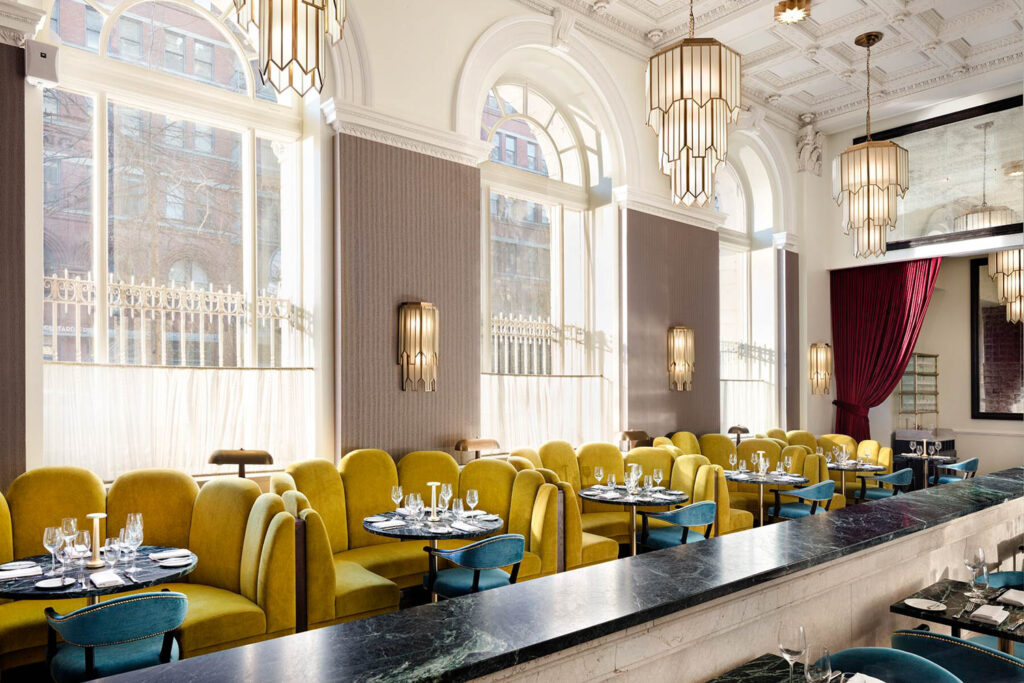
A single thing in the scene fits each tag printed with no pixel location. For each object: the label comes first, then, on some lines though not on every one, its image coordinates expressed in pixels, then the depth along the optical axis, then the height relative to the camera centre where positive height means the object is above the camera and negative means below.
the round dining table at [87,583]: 3.18 -1.02
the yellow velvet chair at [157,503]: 4.41 -0.88
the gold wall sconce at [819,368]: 10.54 -0.18
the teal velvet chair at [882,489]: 7.82 -1.60
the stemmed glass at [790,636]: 2.26 -0.88
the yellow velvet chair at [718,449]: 8.23 -1.06
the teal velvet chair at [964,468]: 8.92 -1.42
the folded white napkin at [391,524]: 4.57 -1.05
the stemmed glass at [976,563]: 3.04 -0.88
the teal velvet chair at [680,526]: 5.30 -1.36
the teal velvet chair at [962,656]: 2.31 -1.00
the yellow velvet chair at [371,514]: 4.89 -1.18
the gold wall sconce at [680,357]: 8.33 +0.00
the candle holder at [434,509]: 4.69 -0.99
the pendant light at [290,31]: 3.01 +1.40
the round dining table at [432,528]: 4.34 -1.06
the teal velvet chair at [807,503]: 6.40 -1.47
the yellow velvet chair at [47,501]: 4.08 -0.80
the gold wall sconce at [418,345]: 5.88 +0.12
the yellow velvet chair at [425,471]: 5.66 -0.89
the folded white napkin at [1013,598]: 2.85 -0.98
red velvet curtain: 10.05 +0.38
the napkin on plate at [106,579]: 3.31 -1.02
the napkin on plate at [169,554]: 3.83 -1.04
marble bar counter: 1.47 -0.63
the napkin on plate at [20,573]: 3.42 -1.01
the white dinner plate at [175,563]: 3.68 -1.04
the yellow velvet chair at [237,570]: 3.59 -1.16
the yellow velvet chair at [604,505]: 6.26 -1.39
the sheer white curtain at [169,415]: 4.67 -0.38
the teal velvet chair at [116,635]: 2.71 -1.05
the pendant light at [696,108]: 4.12 +1.43
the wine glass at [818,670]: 1.87 -0.83
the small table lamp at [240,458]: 4.81 -0.64
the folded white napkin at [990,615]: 2.64 -0.97
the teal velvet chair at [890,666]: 2.06 -0.92
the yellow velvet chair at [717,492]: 6.30 -1.19
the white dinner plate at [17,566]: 3.58 -1.02
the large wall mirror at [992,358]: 10.48 -0.06
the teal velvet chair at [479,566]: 3.90 -1.14
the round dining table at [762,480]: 6.79 -1.19
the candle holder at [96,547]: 3.61 -0.94
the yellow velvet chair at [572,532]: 5.04 -1.23
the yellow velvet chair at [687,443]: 8.10 -0.97
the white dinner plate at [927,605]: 2.70 -0.95
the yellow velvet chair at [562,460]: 6.66 -0.95
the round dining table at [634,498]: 5.70 -1.15
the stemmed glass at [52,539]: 3.45 -0.85
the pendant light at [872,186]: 6.41 +1.52
